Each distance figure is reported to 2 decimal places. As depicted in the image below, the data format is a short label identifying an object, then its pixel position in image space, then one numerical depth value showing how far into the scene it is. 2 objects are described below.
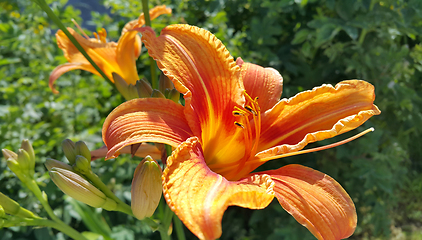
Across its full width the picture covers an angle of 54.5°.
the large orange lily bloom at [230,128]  0.14
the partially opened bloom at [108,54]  0.21
